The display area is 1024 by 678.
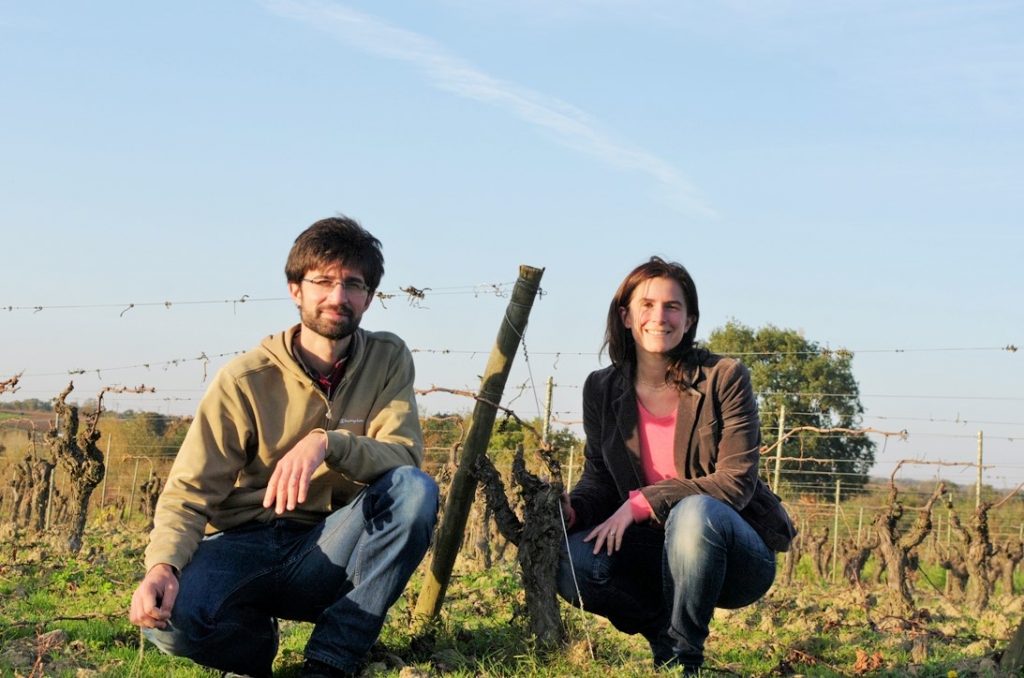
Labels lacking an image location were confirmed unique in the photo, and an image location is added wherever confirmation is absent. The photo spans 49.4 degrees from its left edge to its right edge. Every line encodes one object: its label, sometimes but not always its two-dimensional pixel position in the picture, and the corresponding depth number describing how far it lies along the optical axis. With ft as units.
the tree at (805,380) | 102.89
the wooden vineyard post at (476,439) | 14.96
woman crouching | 12.84
